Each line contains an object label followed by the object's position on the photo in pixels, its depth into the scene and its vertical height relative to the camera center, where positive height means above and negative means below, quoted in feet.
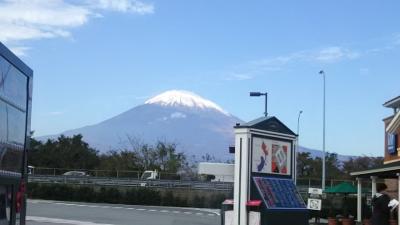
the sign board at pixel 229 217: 46.78 -3.31
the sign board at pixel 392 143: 101.40 +5.18
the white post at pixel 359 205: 100.17 -4.72
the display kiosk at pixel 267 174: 46.14 -0.11
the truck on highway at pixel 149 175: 197.45 -1.51
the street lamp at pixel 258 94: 89.10 +10.95
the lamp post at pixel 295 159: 51.34 +1.13
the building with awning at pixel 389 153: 88.28 +3.75
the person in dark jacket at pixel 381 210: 48.21 -2.59
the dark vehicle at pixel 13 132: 22.15 +1.29
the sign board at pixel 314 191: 82.74 -2.19
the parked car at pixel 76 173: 211.33 -1.47
